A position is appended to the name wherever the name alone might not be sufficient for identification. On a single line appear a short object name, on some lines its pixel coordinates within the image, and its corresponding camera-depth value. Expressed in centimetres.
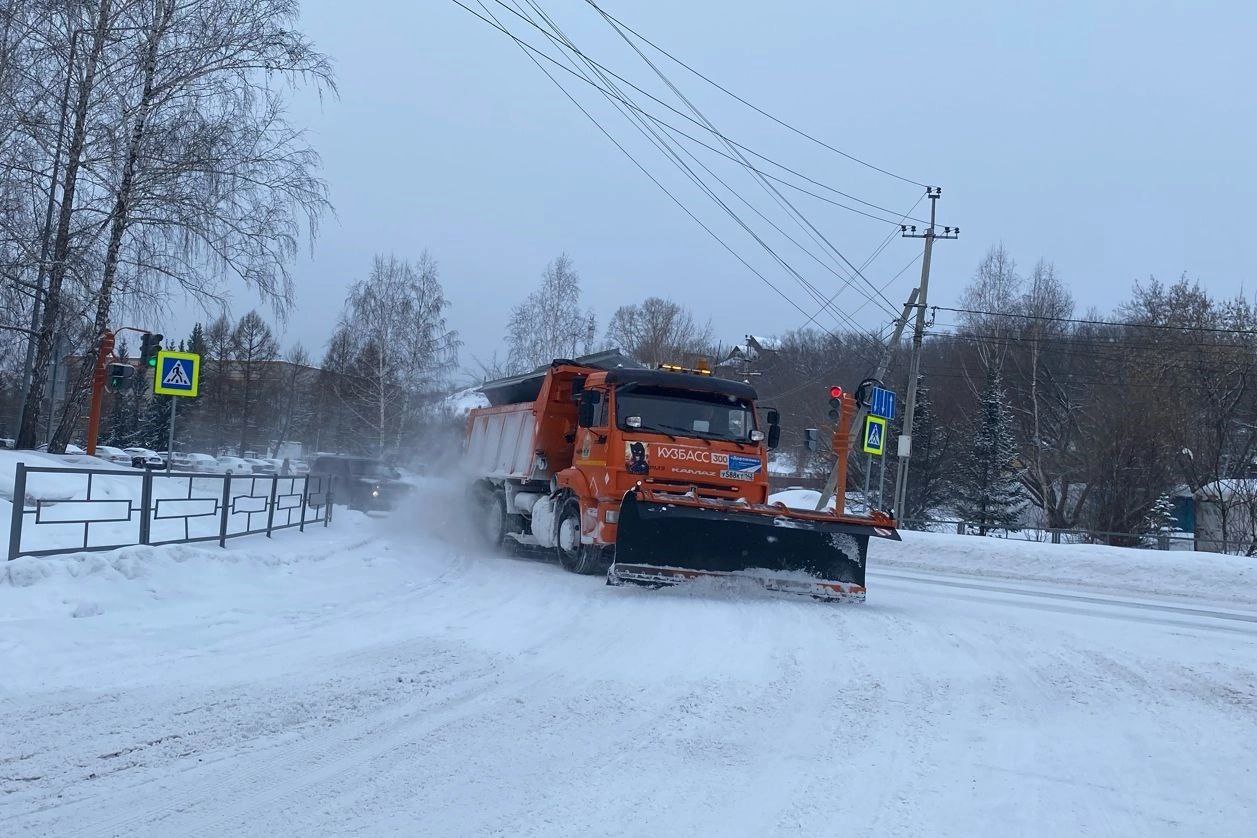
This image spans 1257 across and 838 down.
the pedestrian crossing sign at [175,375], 1688
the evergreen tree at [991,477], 4219
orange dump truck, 1241
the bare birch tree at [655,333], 6956
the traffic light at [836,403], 2130
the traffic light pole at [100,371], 2353
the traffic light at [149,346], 1966
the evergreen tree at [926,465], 4097
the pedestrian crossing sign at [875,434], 2466
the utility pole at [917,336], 3106
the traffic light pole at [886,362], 3064
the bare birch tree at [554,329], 5553
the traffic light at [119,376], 1939
